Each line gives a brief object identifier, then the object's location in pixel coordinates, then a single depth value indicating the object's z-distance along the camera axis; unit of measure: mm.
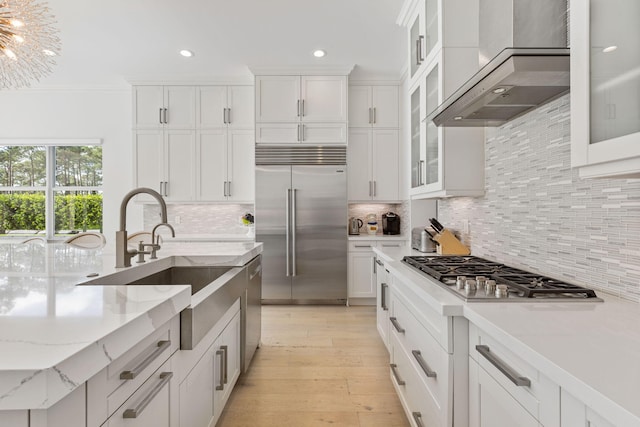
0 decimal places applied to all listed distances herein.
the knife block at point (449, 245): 2523
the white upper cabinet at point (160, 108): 4461
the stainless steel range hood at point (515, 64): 1271
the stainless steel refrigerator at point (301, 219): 4227
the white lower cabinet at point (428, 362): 1232
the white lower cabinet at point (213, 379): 1347
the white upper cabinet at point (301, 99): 4238
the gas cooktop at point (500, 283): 1245
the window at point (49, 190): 4863
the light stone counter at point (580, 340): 598
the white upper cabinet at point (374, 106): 4449
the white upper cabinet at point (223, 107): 4488
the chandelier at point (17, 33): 2250
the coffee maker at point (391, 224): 4504
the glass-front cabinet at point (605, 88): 847
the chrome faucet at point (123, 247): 1567
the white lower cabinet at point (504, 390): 801
